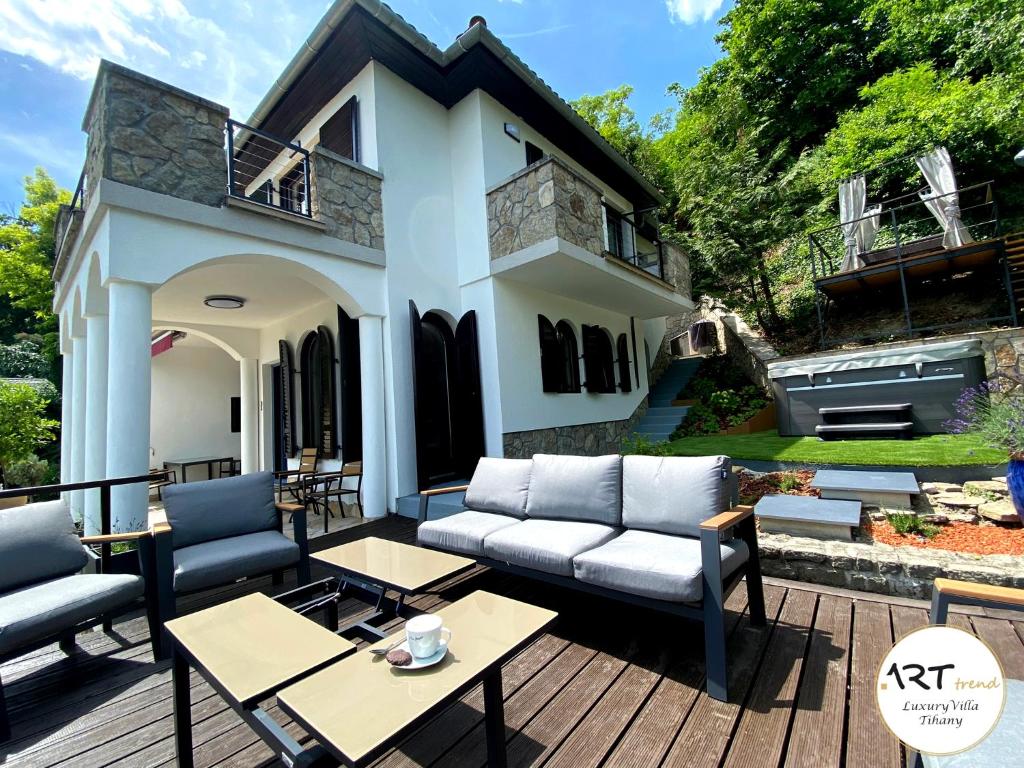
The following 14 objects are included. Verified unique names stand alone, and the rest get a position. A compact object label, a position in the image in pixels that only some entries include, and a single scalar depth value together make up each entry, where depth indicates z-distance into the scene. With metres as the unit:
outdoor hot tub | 6.22
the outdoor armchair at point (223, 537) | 2.62
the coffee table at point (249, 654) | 1.35
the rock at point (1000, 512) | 3.17
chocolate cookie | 1.45
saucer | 1.43
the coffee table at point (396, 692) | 1.14
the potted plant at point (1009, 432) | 3.02
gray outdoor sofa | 2.00
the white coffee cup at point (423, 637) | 1.46
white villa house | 4.00
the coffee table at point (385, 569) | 2.21
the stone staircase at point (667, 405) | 9.53
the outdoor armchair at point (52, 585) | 2.06
